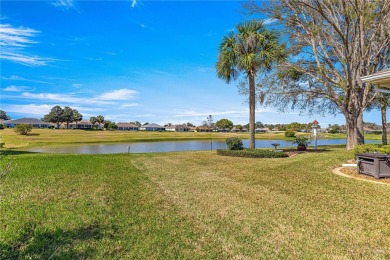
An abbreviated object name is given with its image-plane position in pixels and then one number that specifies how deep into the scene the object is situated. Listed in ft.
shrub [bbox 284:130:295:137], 229.60
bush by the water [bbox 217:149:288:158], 48.47
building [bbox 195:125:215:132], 436.76
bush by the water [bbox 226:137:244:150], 57.31
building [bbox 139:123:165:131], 450.71
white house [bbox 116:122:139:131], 407.83
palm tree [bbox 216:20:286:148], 54.29
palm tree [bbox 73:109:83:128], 345.23
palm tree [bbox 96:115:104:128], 366.84
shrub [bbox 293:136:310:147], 63.05
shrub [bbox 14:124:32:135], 175.11
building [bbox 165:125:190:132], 480.23
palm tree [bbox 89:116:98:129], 362.96
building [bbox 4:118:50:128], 320.29
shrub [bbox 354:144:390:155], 28.33
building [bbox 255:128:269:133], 511.61
